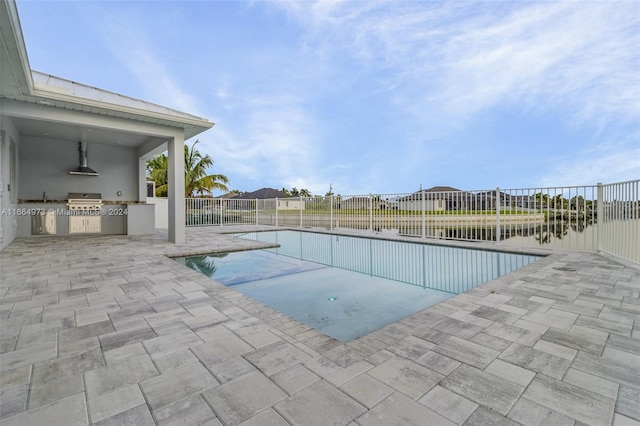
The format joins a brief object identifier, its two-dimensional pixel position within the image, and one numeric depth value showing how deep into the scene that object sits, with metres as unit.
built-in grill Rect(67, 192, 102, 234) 8.41
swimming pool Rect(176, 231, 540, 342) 2.96
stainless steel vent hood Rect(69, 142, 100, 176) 8.61
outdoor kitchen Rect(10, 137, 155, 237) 8.06
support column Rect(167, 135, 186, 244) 7.06
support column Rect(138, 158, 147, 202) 9.69
